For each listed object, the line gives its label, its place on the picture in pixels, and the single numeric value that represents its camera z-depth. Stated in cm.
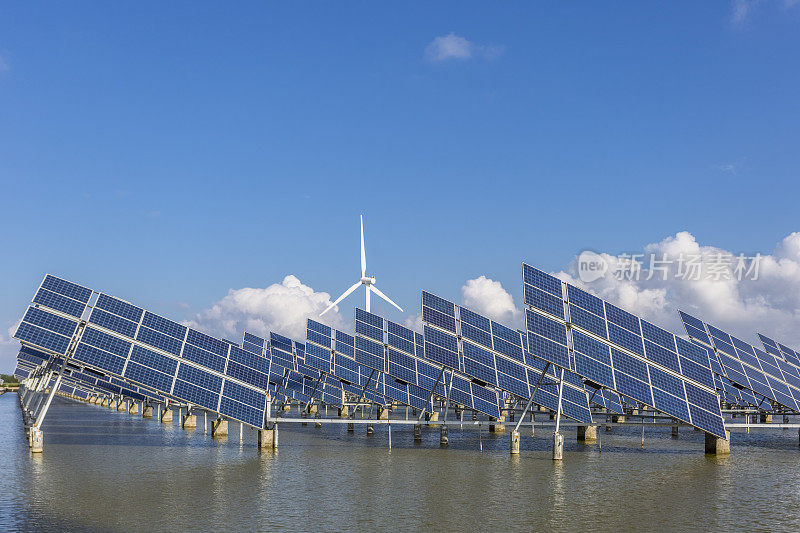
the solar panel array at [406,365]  6896
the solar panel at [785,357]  7678
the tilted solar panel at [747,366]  6725
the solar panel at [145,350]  4900
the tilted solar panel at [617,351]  4825
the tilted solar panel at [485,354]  6172
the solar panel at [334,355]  8844
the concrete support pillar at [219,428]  6669
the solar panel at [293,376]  10150
